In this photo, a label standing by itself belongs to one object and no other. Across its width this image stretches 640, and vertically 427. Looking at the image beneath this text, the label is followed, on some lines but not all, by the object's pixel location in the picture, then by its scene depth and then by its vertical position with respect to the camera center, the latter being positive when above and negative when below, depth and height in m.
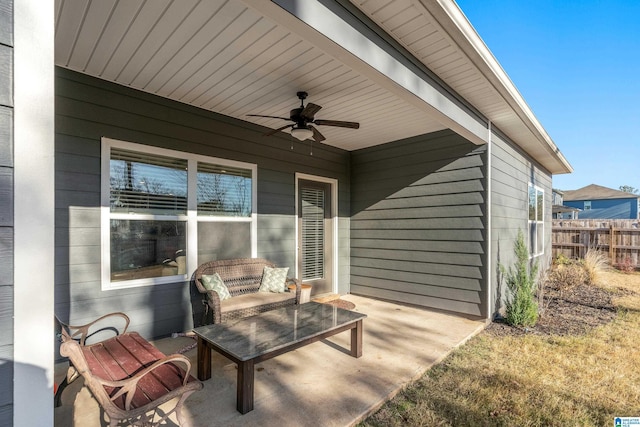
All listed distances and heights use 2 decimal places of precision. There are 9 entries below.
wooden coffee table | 2.22 -1.03
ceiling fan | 3.30 +1.02
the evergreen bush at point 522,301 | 4.12 -1.18
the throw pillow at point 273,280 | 4.21 -0.90
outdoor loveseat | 3.43 -0.98
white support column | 0.95 +0.00
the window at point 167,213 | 3.32 +0.02
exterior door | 5.39 -0.39
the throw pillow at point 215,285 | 3.64 -0.83
